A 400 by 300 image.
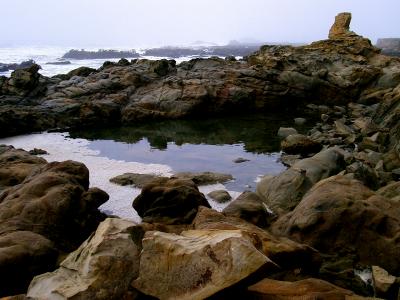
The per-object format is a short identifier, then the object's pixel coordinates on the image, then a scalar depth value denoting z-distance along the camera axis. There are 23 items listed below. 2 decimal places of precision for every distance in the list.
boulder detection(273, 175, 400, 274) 6.94
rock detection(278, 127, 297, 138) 19.92
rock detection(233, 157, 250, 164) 15.62
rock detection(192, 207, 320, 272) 6.40
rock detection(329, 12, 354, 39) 34.97
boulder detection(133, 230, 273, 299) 4.75
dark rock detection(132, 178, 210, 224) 9.45
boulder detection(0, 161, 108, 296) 6.49
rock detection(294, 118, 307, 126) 23.02
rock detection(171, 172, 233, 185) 13.11
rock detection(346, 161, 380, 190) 10.65
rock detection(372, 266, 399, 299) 5.86
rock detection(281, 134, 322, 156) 16.27
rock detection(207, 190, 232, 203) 11.34
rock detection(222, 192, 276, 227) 9.15
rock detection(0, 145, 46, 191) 12.21
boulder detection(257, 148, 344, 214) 10.47
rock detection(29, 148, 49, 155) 17.40
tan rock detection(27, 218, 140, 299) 5.28
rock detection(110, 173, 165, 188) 12.84
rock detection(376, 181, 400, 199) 9.09
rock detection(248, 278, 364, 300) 4.90
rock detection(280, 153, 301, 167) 15.11
